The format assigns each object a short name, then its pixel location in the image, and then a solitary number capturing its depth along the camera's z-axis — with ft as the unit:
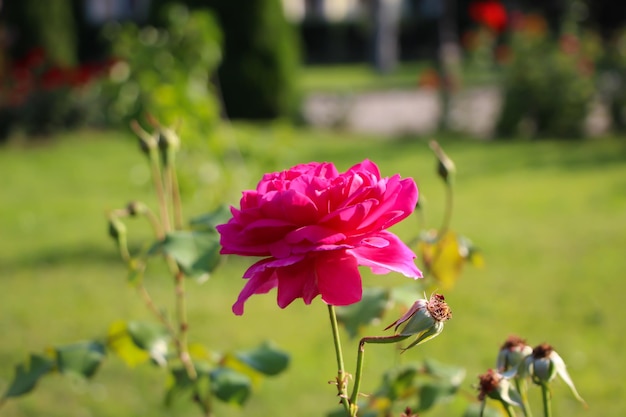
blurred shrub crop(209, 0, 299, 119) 33.65
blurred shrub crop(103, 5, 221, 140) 14.06
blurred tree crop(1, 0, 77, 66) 40.01
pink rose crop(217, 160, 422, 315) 2.69
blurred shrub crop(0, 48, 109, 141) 31.04
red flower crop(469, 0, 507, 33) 30.63
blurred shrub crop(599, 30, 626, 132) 29.09
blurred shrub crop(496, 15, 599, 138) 29.32
